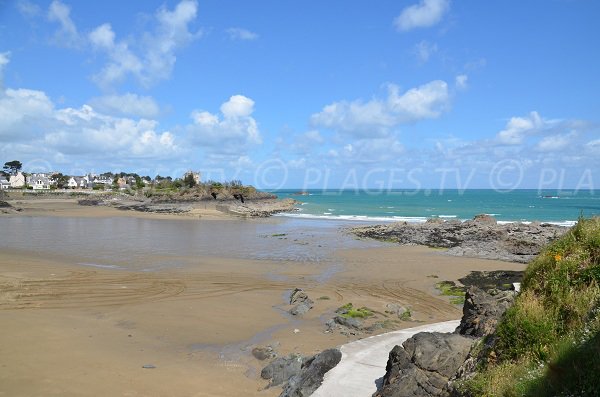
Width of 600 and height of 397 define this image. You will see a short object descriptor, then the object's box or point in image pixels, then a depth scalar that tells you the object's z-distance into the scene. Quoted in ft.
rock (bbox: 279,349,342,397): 23.80
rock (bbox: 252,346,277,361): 33.71
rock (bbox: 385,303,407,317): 46.42
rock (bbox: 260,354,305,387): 28.81
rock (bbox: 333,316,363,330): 40.78
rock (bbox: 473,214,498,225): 120.26
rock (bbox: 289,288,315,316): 46.52
